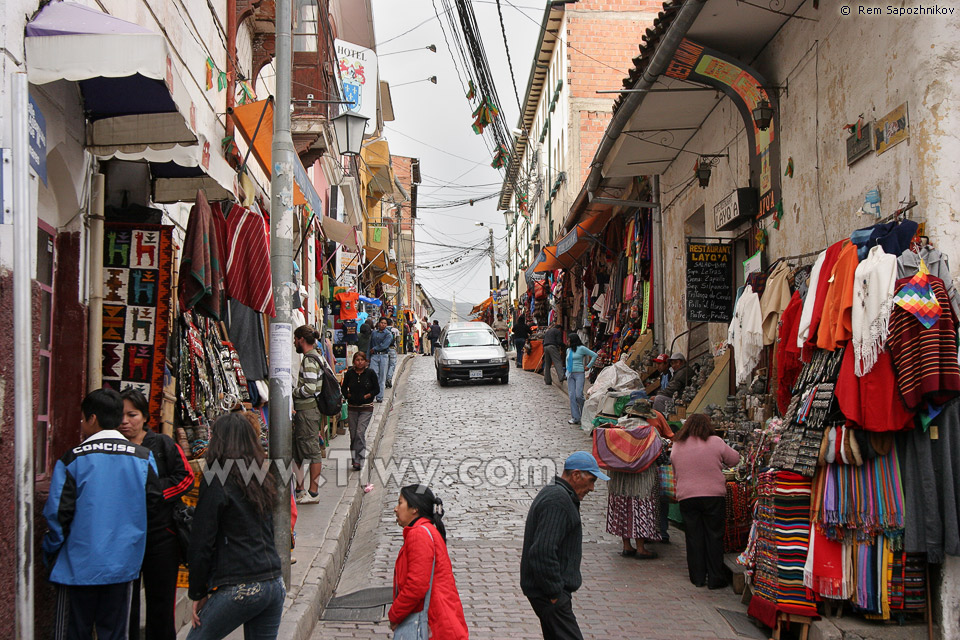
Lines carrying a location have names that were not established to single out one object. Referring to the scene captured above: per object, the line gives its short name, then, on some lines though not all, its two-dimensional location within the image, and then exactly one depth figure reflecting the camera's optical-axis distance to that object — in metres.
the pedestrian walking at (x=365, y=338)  19.02
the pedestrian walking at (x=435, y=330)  35.16
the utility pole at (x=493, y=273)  58.24
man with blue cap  4.65
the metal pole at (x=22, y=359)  3.87
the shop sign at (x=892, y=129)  5.98
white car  20.88
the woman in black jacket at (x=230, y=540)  4.08
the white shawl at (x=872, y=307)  5.42
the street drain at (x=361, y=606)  6.47
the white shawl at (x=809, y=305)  6.27
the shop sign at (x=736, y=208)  9.36
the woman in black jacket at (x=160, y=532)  4.45
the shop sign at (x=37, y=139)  4.26
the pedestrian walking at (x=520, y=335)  26.53
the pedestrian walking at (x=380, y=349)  17.20
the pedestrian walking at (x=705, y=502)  7.25
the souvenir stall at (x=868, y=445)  5.30
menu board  10.53
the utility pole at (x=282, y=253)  6.37
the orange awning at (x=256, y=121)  9.15
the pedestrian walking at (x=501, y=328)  43.06
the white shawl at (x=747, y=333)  7.92
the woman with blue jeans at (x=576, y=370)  14.73
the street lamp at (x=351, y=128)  10.59
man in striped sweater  8.88
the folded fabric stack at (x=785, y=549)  5.87
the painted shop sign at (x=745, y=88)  8.57
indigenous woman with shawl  7.94
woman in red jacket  4.19
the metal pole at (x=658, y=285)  14.27
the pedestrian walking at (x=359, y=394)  10.46
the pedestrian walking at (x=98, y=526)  4.05
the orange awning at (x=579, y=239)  17.97
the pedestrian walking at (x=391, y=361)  18.28
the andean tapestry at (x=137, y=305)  5.75
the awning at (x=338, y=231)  17.53
